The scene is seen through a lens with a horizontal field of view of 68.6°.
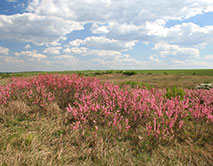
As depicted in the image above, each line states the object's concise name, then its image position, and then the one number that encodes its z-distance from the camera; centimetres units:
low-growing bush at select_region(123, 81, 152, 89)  910
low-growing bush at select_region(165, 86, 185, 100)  580
